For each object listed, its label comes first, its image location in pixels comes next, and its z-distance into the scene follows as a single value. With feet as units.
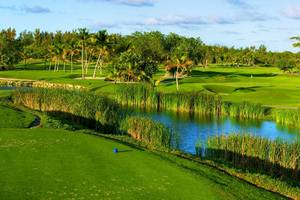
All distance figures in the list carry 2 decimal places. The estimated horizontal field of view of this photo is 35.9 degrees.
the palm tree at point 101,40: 341.41
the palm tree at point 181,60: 281.95
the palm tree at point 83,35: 356.38
